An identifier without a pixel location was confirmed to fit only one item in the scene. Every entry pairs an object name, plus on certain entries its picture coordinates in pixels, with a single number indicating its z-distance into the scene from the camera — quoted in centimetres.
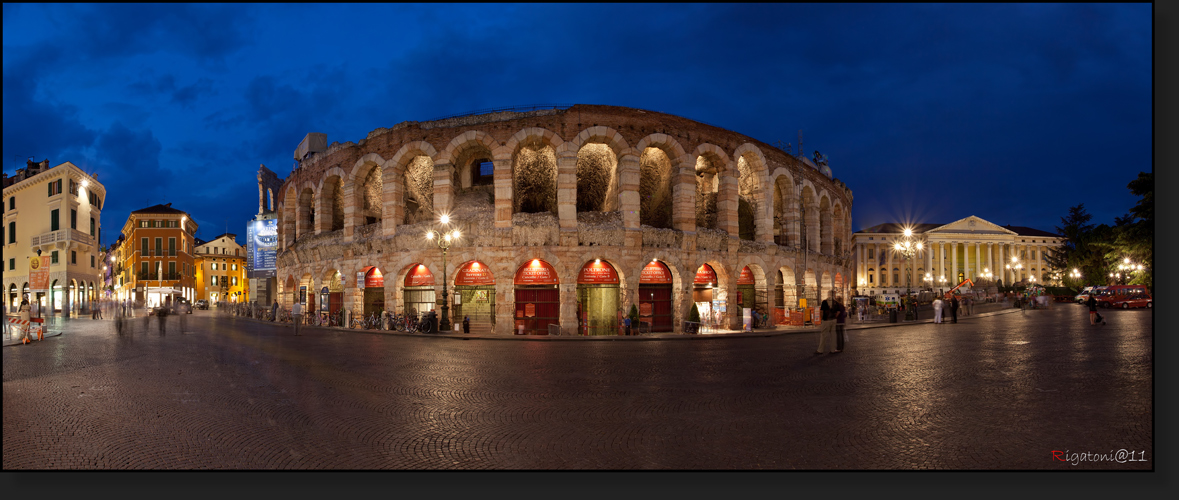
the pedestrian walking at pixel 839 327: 1608
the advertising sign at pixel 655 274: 2691
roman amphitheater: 2619
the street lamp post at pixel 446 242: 2558
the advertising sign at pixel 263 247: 4338
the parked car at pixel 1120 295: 4097
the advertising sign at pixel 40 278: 2086
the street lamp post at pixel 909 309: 3359
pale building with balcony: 4056
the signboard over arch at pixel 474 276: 2701
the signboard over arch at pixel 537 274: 2619
